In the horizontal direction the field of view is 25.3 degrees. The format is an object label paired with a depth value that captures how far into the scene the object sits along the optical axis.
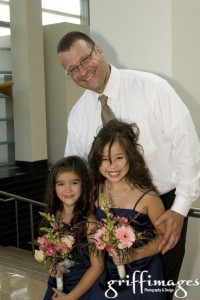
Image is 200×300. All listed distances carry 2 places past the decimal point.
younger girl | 2.31
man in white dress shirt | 2.19
